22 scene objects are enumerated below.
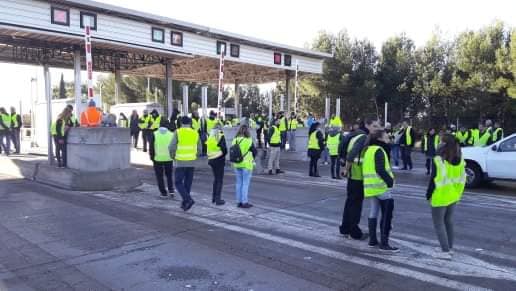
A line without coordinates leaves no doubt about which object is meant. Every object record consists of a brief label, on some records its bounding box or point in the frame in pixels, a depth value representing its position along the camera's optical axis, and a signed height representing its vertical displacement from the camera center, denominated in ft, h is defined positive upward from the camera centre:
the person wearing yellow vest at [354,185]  20.08 -3.09
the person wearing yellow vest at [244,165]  27.07 -2.86
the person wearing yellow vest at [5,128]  53.93 -1.31
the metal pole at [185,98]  46.98 +2.45
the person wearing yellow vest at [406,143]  49.34 -2.40
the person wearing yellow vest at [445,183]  17.87 -2.56
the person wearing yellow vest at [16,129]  55.77 -1.51
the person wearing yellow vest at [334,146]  42.29 -2.44
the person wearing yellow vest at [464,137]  47.85 -1.56
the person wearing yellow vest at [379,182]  18.29 -2.63
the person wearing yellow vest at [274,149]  44.34 -2.98
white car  36.04 -3.35
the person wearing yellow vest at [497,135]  44.96 -1.22
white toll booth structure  34.55 +10.81
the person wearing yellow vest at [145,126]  54.90 -0.85
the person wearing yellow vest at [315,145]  42.14 -2.39
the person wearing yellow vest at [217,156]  28.09 -2.39
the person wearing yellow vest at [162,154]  29.96 -2.48
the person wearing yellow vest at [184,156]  27.09 -2.36
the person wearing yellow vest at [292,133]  61.93 -1.74
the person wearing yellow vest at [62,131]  36.47 -1.09
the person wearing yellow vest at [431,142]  44.65 -2.03
